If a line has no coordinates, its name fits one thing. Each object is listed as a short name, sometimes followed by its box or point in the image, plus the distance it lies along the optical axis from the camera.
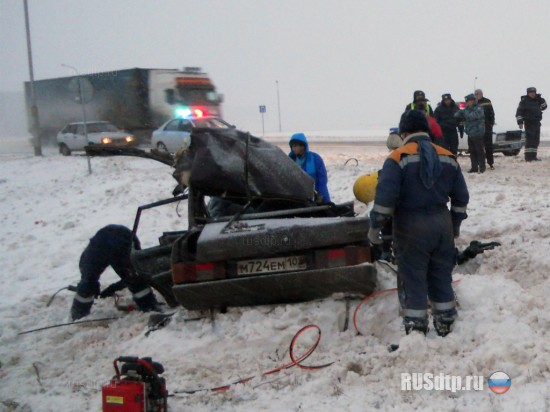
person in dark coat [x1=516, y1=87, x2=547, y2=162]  14.55
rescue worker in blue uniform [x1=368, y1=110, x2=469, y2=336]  4.84
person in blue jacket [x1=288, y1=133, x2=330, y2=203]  7.86
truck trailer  28.02
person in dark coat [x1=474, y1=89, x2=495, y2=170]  13.77
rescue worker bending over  6.71
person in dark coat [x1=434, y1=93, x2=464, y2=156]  13.63
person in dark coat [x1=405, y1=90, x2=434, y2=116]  10.25
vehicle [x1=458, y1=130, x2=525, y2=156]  17.53
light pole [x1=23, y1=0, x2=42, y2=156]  26.12
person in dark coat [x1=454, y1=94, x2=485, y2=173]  12.91
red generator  3.92
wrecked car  5.25
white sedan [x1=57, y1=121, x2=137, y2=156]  25.42
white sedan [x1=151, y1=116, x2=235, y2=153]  22.42
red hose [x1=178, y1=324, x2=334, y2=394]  4.55
